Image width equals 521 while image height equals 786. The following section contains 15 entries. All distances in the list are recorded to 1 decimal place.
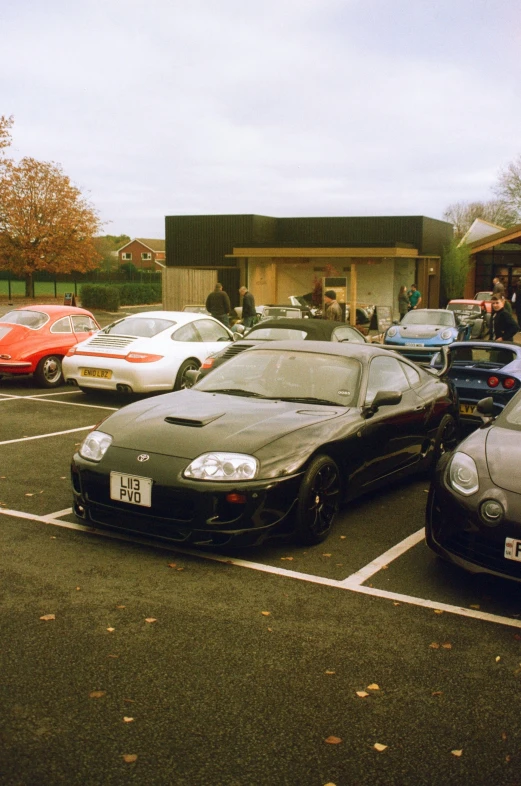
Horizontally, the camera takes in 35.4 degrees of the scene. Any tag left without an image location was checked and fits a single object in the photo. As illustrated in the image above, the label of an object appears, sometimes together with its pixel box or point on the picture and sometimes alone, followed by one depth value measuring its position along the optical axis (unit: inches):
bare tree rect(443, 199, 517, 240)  3940.0
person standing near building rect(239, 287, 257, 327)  875.4
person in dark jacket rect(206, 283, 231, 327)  828.0
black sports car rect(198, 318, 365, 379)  486.0
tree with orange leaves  1622.8
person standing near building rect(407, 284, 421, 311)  1267.2
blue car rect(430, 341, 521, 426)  376.2
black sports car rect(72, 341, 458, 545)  205.5
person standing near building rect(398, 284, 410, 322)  1253.7
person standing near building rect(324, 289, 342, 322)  740.6
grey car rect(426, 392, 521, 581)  184.6
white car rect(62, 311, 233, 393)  484.1
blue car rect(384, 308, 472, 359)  824.3
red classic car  550.3
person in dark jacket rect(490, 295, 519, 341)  593.3
